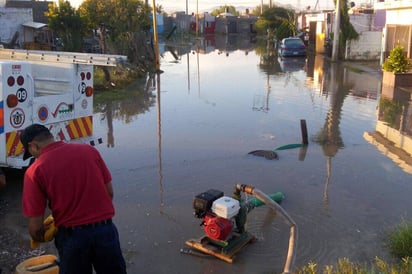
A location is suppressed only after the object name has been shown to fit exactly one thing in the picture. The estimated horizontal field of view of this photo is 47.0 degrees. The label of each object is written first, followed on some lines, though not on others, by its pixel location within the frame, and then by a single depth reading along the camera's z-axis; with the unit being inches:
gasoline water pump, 197.0
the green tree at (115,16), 914.7
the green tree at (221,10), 4667.6
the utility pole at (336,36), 1112.2
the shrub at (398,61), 703.1
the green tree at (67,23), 1010.7
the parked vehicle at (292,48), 1347.2
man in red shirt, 128.8
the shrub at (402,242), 197.5
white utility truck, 253.1
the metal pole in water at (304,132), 386.3
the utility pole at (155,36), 845.0
